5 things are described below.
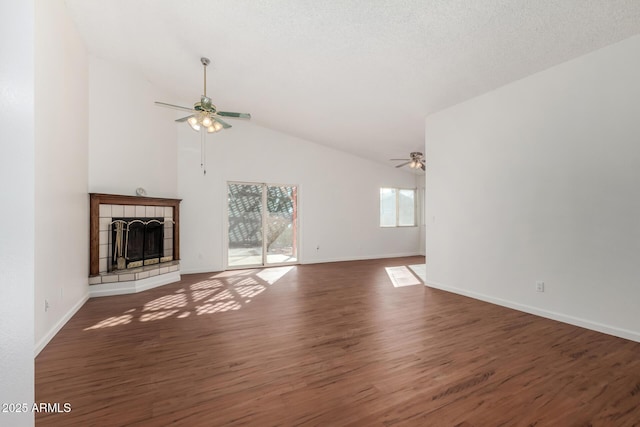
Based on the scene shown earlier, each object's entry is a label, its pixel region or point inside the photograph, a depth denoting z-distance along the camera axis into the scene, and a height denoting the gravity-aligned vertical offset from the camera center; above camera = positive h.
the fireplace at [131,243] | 4.22 -0.51
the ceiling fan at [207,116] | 3.47 +1.26
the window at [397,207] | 8.44 +0.20
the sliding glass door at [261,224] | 6.35 -0.27
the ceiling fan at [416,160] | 5.82 +1.12
